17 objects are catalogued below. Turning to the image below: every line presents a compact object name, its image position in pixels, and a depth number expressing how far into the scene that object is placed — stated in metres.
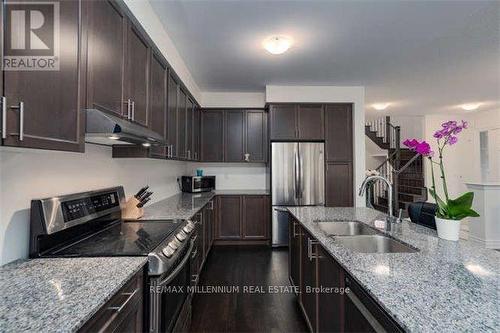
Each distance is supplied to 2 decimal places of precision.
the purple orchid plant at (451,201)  1.47
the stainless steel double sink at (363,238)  1.69
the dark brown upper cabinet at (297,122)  4.43
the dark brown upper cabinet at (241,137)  4.72
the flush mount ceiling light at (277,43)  2.84
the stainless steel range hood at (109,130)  1.27
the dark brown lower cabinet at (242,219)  4.50
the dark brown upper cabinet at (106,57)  1.33
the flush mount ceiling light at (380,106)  5.68
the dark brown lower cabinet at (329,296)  1.02
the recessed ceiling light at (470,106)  5.71
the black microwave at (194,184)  4.26
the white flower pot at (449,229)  1.54
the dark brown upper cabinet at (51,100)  0.88
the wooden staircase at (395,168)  6.36
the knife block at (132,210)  2.16
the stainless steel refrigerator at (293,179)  4.37
